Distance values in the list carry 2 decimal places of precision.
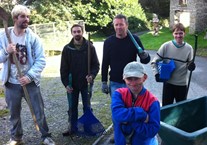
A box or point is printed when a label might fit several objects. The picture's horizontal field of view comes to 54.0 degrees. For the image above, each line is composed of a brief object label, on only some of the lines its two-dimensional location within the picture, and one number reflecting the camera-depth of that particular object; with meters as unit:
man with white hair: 2.57
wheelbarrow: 2.06
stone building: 13.84
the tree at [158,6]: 22.46
